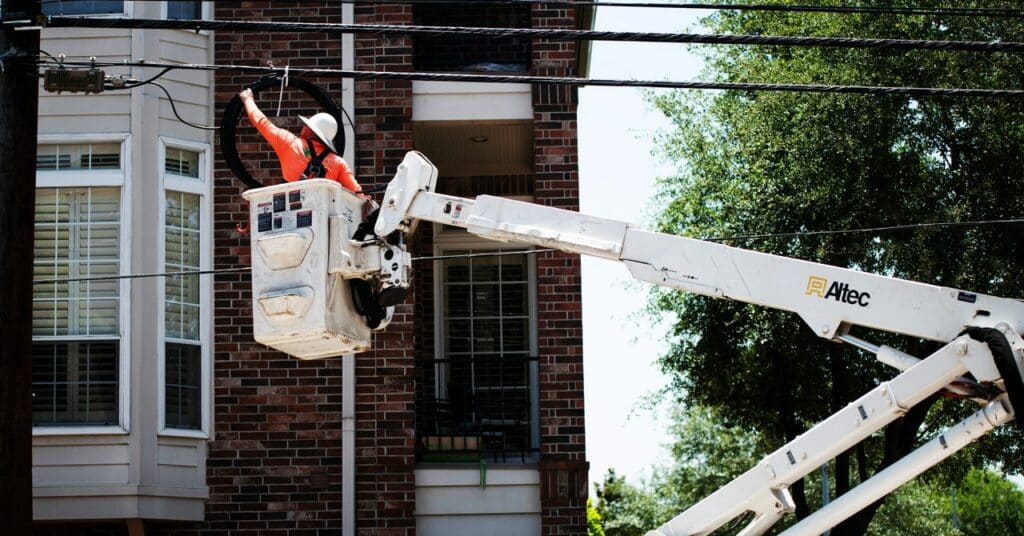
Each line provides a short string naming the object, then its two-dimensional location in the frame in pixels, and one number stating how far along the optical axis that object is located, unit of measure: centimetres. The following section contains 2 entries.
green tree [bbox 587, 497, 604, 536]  3772
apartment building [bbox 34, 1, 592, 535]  1415
